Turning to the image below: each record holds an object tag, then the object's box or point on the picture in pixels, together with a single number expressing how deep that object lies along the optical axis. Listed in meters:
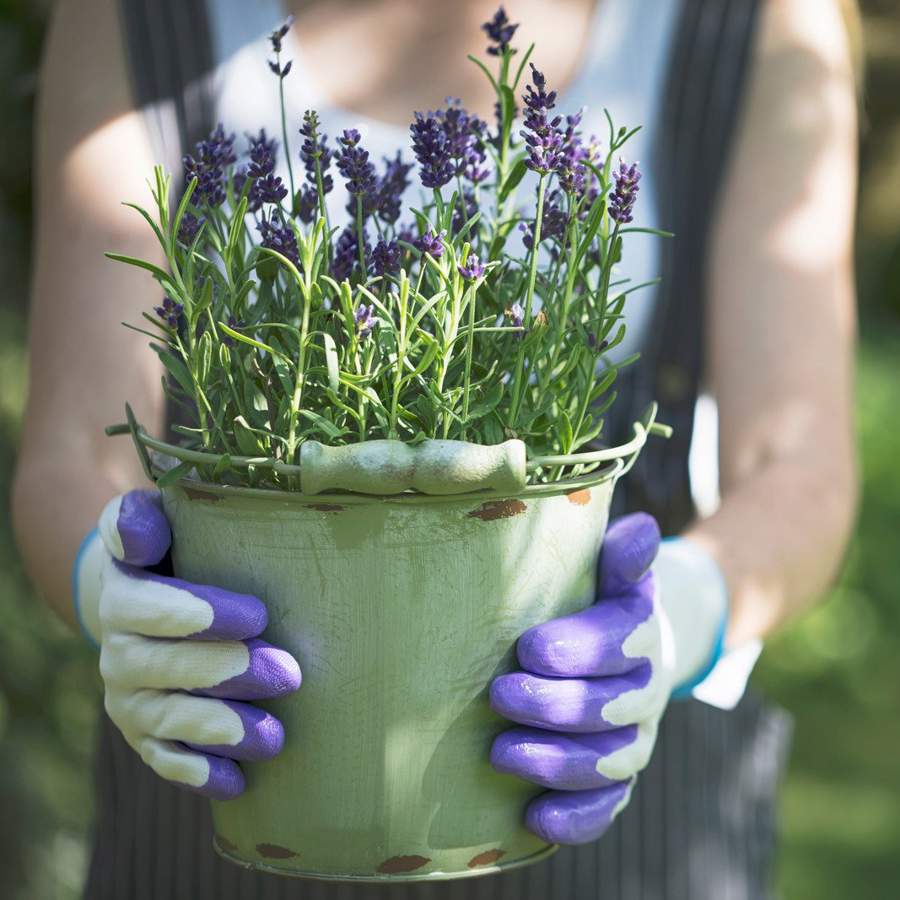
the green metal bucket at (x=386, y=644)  1.04
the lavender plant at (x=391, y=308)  1.02
